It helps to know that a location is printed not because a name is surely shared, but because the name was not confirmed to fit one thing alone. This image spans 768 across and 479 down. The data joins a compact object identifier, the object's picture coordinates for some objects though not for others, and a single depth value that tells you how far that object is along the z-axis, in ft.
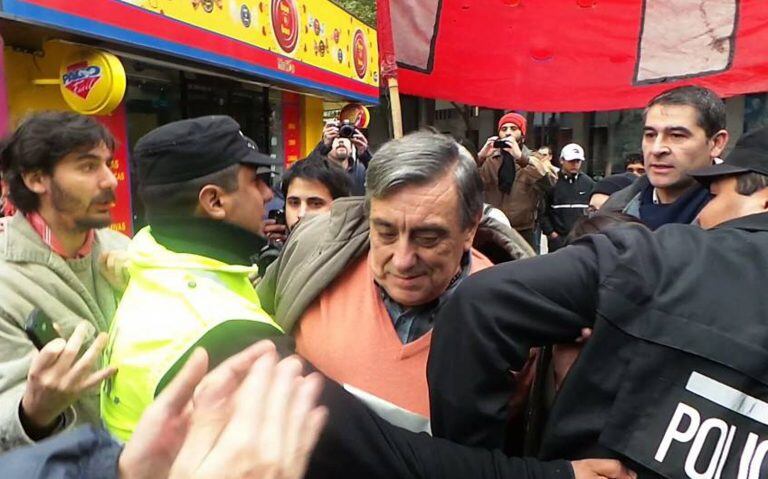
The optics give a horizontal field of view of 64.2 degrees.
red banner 9.45
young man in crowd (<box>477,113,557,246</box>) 15.29
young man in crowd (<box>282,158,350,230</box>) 9.52
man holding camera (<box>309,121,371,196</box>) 15.23
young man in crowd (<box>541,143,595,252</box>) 17.95
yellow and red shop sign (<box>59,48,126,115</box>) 14.05
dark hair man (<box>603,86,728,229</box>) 7.26
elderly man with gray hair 4.42
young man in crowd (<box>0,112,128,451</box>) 3.97
